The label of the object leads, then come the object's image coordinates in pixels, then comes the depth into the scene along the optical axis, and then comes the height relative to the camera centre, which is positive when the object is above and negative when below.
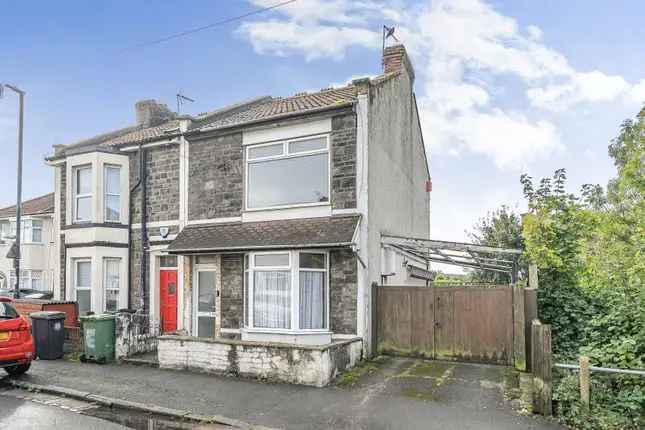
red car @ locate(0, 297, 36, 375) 9.41 -1.69
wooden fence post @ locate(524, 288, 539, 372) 10.42 -1.22
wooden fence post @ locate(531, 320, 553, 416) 7.22 -1.72
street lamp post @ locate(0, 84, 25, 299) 15.68 +3.58
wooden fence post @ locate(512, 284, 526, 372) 10.17 -1.62
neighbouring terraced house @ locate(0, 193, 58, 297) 26.02 +0.39
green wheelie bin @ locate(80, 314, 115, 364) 11.58 -1.96
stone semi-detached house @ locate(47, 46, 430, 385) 11.15 +0.84
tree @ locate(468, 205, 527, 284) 21.55 +0.84
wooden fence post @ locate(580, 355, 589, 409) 6.95 -1.79
